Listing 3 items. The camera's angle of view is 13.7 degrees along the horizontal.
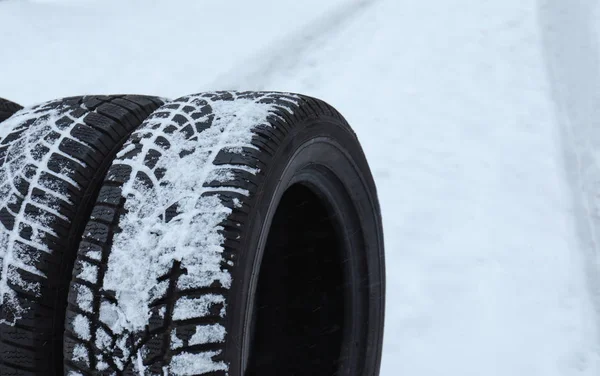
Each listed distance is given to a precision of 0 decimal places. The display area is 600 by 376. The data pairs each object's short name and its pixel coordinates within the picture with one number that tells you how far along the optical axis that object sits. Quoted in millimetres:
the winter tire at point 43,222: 2741
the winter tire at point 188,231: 2668
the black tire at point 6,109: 3035
